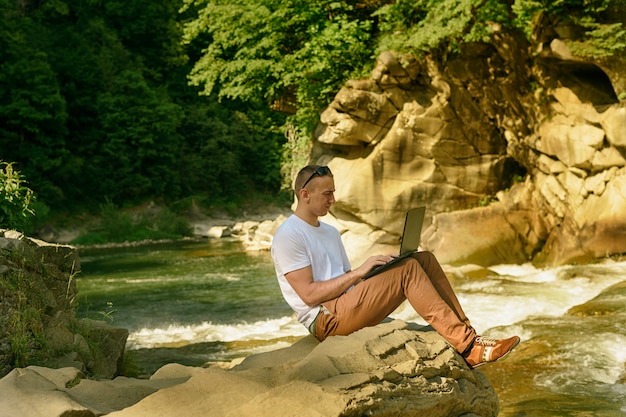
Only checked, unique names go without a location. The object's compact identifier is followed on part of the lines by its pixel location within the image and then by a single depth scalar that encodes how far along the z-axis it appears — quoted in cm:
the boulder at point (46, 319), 558
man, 452
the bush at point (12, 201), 702
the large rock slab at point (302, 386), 356
